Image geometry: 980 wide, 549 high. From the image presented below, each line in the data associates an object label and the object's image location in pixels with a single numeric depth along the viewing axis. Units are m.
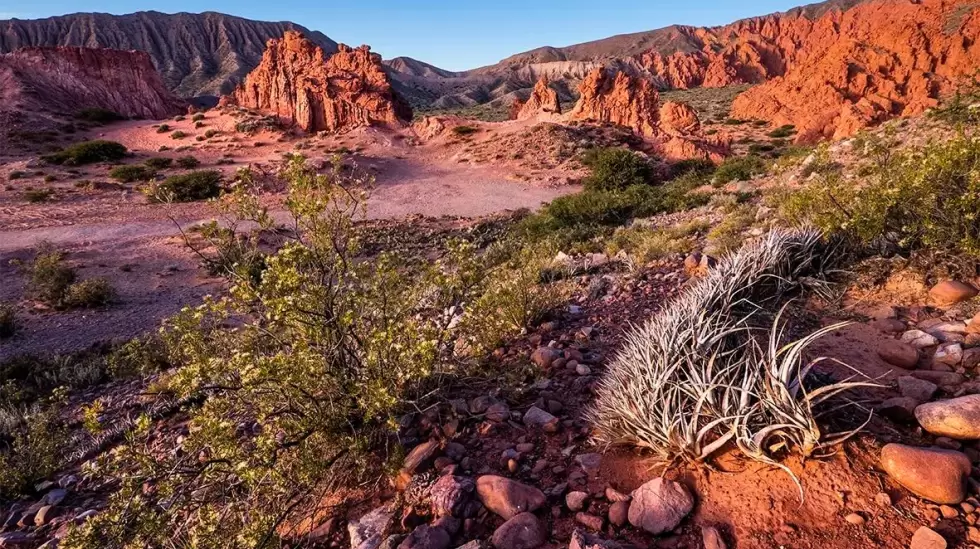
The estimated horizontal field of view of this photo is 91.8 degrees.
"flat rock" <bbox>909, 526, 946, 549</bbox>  1.63
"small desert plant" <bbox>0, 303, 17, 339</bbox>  8.16
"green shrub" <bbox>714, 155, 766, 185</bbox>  15.09
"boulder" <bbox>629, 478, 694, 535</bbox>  1.96
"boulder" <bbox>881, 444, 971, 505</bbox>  1.78
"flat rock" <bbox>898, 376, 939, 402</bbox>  2.51
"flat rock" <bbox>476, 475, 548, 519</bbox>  2.20
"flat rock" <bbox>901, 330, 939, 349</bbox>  3.14
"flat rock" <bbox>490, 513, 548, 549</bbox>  2.02
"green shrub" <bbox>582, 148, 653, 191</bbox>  19.25
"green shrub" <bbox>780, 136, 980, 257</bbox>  3.90
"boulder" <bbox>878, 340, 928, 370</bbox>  2.98
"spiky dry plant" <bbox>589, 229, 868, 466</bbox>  1.96
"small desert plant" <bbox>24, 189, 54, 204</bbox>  18.47
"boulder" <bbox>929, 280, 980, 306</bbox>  3.64
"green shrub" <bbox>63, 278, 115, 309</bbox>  9.27
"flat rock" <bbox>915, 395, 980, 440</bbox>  2.06
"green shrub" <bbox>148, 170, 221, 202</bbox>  20.03
